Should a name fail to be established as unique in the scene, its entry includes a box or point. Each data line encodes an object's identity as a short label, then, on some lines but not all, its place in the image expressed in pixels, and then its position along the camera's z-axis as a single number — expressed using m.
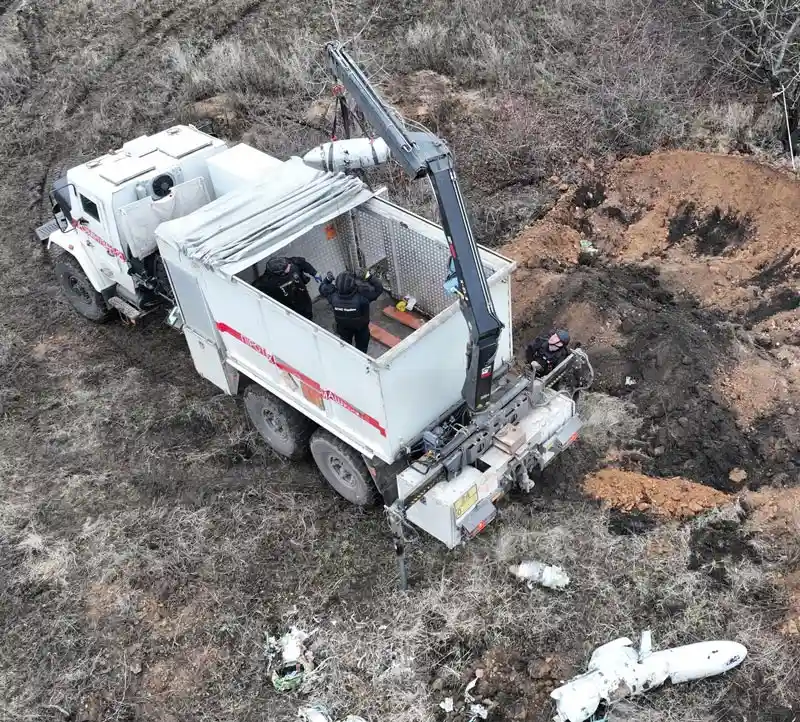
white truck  6.43
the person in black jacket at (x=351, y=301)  7.10
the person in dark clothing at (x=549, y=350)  7.56
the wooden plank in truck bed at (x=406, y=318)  8.16
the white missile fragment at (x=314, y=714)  6.00
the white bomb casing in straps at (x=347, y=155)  9.48
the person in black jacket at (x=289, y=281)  7.43
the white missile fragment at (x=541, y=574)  6.62
